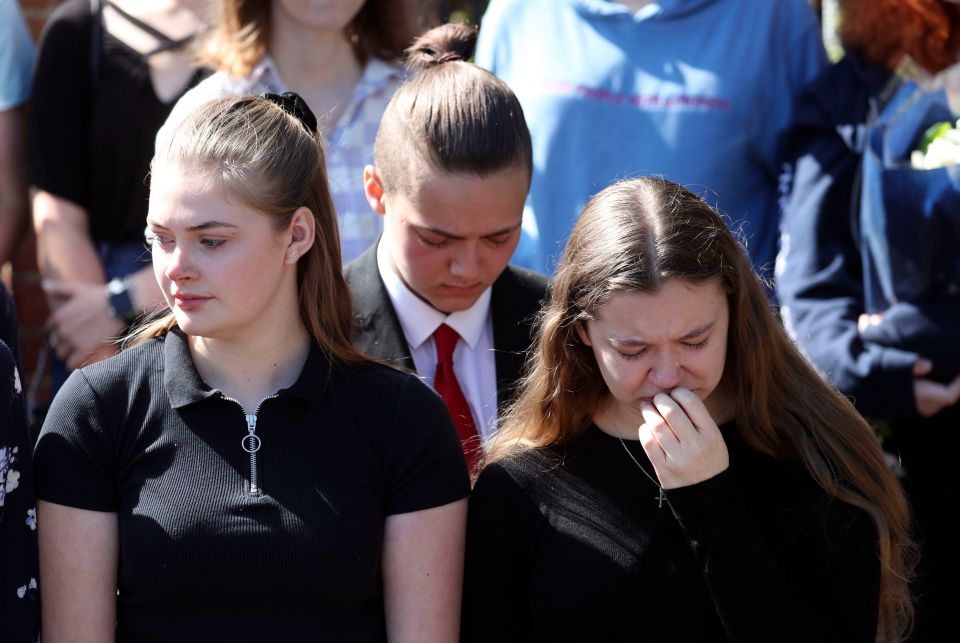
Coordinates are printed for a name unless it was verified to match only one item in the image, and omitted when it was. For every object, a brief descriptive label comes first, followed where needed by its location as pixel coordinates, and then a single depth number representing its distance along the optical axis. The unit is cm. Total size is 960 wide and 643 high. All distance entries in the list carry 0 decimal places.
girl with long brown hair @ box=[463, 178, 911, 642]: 468
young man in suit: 563
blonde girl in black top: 467
